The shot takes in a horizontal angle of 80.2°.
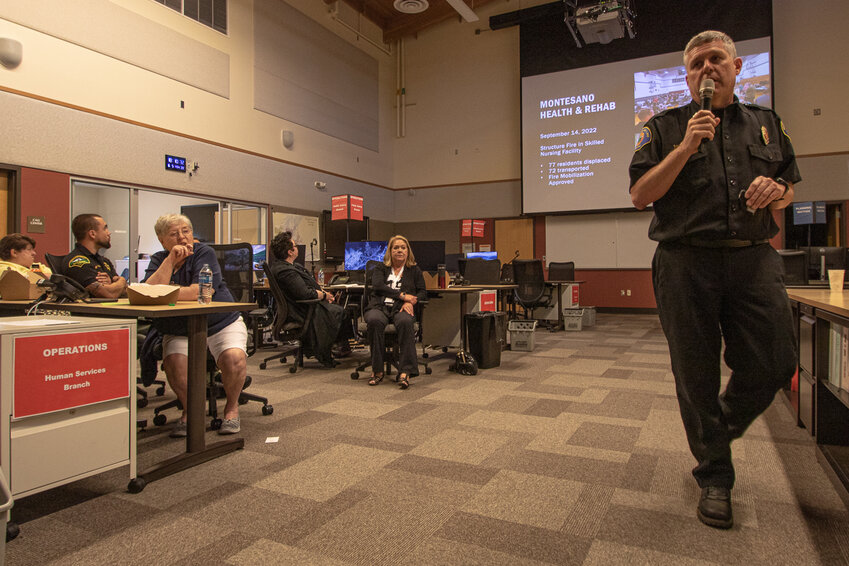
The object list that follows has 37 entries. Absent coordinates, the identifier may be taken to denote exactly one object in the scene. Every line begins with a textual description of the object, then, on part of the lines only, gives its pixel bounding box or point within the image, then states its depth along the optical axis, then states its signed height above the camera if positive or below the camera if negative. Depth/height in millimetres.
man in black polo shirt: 2633 +89
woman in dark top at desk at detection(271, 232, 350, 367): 3861 -140
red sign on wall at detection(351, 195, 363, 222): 7105 +987
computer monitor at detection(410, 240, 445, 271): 5000 +226
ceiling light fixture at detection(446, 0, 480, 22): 8664 +4728
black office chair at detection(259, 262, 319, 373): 3855 -346
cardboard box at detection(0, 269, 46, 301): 2566 -43
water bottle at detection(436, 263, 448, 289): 4430 -12
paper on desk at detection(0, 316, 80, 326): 1701 -154
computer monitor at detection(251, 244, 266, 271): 6129 +283
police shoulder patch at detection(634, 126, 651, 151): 1642 +456
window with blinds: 6837 +3768
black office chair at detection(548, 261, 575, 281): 7762 +98
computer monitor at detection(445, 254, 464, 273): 6781 +185
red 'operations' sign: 1599 -315
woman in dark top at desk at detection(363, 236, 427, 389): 3826 -193
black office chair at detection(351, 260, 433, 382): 4008 -503
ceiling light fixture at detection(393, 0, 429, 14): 9600 +5213
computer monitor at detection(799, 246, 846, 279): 3512 +121
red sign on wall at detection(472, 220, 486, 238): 7438 +728
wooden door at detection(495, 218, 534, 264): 10305 +804
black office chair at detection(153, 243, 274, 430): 3346 +55
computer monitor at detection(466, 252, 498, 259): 6144 +265
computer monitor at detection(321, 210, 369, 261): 9523 +806
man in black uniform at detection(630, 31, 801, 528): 1492 +61
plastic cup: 2488 -16
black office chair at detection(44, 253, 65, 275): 3037 +95
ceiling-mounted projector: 7562 +3990
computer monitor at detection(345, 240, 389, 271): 5680 +270
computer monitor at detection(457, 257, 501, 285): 5430 +60
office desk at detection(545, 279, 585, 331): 7282 -475
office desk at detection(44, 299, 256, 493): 1967 -436
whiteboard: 9328 +695
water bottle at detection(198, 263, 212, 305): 2266 -67
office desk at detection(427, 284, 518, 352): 4287 -136
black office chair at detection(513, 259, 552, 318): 6660 -74
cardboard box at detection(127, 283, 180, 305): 1987 -65
